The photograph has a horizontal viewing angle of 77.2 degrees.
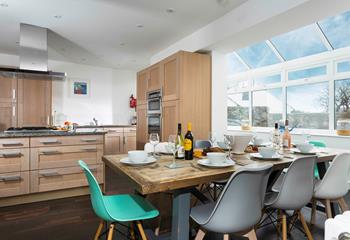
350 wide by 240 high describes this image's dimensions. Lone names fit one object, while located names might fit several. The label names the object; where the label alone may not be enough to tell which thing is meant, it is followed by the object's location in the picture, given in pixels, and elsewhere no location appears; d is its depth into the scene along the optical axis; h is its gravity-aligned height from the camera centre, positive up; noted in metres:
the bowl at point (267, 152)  1.73 -0.24
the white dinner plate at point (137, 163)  1.47 -0.28
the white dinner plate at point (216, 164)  1.46 -0.29
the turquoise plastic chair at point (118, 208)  1.33 -0.60
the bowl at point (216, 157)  1.48 -0.24
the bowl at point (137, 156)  1.49 -0.24
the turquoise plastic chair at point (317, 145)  2.57 -0.29
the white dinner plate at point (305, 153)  2.00 -0.28
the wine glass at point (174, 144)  1.49 -0.17
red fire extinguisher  6.51 +0.56
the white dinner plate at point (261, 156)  1.73 -0.29
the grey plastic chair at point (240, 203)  1.18 -0.46
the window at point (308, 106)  3.98 +0.31
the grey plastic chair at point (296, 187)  1.51 -0.47
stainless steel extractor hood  3.47 +1.13
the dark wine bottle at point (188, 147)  1.73 -0.21
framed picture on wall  5.78 +0.89
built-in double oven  3.96 +0.19
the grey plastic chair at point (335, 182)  1.76 -0.50
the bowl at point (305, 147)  2.00 -0.23
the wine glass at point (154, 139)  1.69 -0.14
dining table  1.14 -0.31
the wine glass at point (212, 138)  2.24 -0.17
